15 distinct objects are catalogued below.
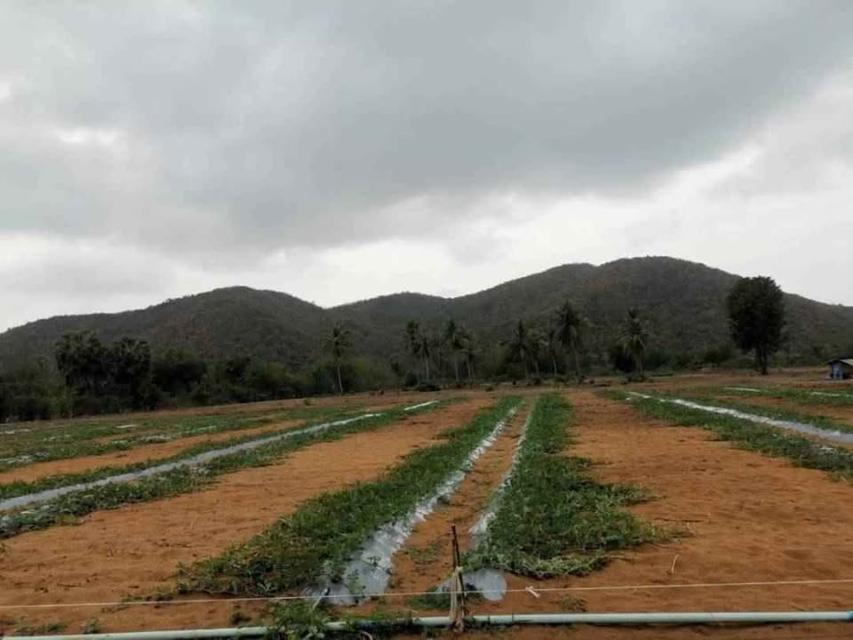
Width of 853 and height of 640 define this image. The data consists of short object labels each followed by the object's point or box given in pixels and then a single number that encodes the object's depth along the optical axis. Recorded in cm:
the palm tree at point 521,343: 8381
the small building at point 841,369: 5072
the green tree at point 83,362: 7381
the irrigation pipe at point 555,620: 527
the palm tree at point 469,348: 8588
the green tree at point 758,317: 6769
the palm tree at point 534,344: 8535
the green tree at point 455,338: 8409
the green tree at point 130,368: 7300
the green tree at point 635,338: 7431
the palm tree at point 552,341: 8373
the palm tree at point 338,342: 8169
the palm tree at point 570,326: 7812
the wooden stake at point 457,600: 539
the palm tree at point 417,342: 8806
